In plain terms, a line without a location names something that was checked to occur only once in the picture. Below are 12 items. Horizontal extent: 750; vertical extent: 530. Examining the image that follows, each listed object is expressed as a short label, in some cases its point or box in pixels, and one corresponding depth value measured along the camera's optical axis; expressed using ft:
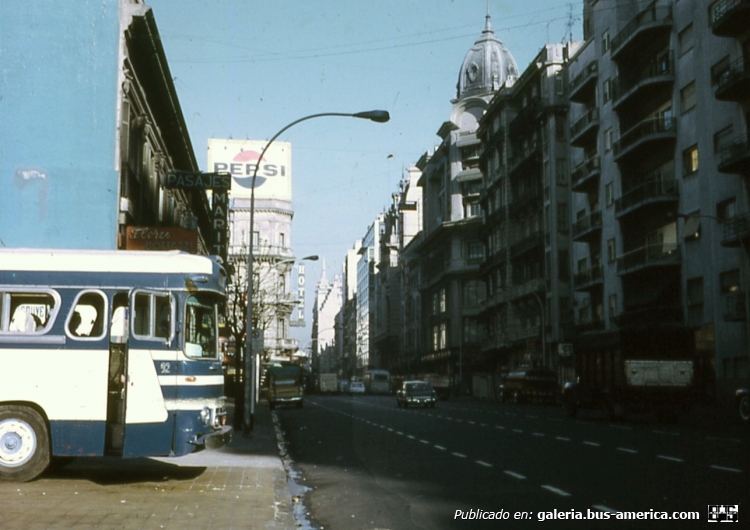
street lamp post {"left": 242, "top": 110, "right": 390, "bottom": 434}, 85.61
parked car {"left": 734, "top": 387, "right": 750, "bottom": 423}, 101.86
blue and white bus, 43.57
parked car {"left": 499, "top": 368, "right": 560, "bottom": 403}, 191.11
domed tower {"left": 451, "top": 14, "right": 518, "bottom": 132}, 335.26
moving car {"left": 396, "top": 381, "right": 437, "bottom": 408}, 172.14
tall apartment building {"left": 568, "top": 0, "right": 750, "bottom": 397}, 129.29
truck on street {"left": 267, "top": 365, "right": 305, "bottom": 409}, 196.75
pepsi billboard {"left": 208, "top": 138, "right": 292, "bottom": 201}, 209.26
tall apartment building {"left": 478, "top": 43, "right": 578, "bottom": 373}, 220.64
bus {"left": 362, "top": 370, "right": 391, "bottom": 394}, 359.66
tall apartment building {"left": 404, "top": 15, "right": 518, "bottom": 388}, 334.44
